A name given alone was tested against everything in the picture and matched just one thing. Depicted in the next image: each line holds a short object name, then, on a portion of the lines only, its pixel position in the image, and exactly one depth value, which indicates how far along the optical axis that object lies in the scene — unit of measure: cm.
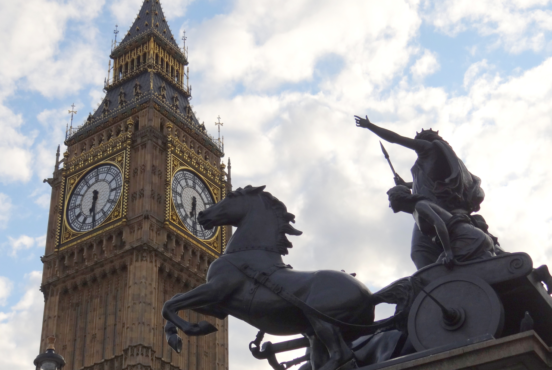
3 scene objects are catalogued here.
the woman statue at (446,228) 876
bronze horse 834
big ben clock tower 5178
